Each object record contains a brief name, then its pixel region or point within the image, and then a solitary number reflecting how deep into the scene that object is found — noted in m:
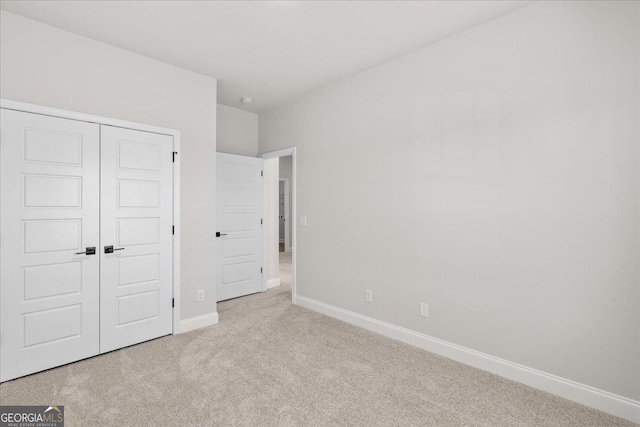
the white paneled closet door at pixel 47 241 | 2.37
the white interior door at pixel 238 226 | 4.39
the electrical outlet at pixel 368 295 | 3.40
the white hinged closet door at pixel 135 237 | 2.84
